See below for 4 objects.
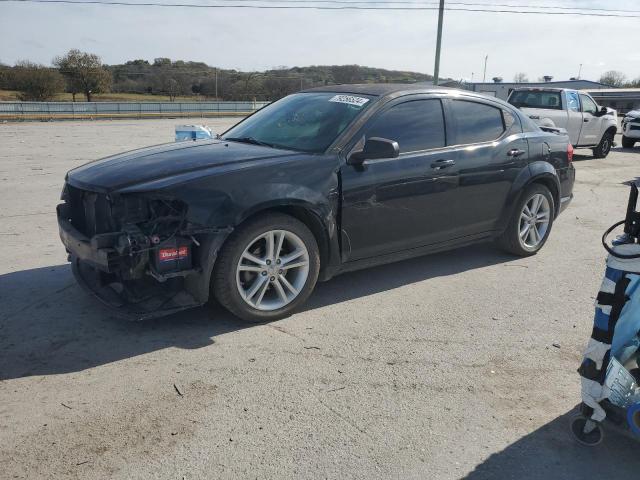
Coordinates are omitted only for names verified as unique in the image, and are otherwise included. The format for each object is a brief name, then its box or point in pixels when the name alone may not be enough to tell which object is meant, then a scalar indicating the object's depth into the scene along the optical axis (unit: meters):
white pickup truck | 14.76
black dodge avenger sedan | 3.83
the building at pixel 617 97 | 45.31
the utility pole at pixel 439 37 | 23.24
